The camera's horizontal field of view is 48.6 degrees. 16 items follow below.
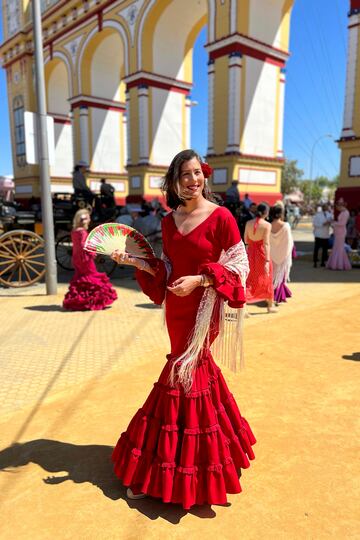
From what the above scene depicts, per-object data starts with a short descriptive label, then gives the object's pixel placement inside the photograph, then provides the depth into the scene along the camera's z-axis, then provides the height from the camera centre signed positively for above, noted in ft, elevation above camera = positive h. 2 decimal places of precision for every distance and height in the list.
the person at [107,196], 32.31 +0.81
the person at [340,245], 30.50 -3.16
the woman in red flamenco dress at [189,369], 6.83 -2.91
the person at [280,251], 21.27 -2.40
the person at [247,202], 40.85 +0.38
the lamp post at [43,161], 21.22 +2.48
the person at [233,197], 39.68 +0.87
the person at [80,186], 33.88 +1.76
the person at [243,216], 39.04 -1.00
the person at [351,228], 36.86 -2.08
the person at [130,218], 30.14 -0.92
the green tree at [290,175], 177.58 +13.58
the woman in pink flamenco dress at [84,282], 19.90 -3.85
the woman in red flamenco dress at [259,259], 18.76 -2.53
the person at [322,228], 31.32 -1.78
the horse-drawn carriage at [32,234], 23.80 -1.73
